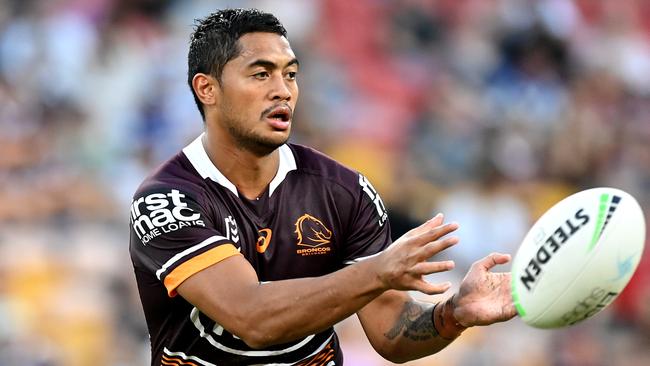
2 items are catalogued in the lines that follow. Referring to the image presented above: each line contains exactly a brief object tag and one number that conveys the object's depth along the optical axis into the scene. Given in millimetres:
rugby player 9258
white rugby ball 8617
